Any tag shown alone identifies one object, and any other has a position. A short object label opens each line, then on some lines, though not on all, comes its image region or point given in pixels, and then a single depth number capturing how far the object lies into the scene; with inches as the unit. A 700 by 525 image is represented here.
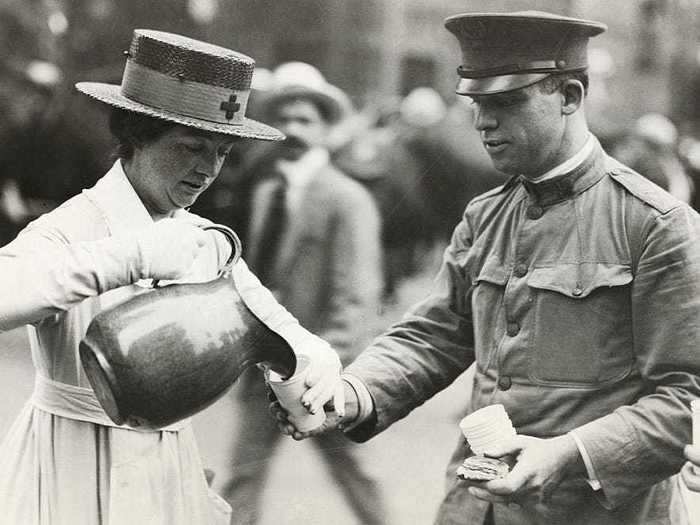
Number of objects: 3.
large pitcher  57.1
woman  57.7
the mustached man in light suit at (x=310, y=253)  112.2
